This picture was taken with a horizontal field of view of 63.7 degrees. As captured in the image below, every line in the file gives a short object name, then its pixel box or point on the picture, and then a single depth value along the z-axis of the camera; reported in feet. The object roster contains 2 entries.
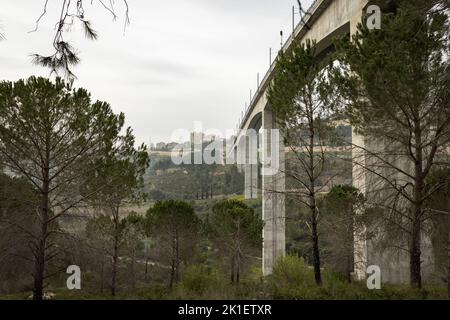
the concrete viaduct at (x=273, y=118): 48.57
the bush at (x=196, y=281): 44.83
